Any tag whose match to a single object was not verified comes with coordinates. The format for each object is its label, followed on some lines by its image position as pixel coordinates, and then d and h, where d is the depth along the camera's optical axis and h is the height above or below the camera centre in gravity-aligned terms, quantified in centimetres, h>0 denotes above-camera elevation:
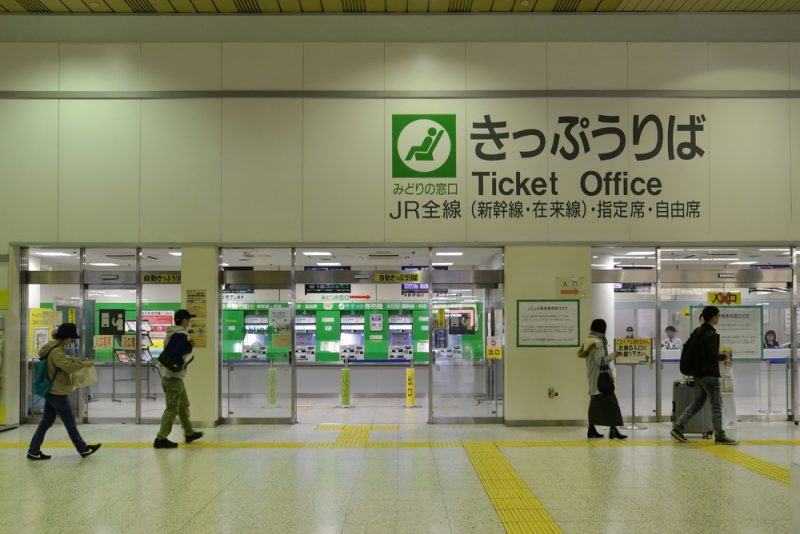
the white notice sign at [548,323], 968 -36
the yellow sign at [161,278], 999 +24
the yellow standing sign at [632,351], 942 -72
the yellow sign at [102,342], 1019 -68
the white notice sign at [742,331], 998 -48
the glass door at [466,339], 997 -60
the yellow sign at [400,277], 983 +27
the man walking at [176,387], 813 -107
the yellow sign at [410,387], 1234 -159
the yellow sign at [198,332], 971 -50
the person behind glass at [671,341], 1005 -62
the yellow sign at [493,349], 997 -74
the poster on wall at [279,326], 1012 -43
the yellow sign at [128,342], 1018 -68
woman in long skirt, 854 -116
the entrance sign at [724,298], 1003 -1
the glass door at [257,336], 995 -58
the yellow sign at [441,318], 999 -31
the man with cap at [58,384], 737 -94
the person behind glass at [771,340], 1001 -60
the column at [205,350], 969 -75
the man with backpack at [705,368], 818 -82
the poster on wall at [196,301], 976 -8
